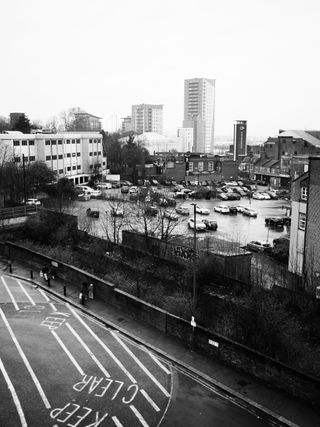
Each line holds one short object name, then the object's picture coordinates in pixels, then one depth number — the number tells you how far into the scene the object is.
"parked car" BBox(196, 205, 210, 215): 51.65
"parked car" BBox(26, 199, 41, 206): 48.97
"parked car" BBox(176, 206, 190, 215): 49.97
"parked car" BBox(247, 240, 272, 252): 35.91
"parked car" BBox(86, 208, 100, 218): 47.34
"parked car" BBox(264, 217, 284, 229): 46.59
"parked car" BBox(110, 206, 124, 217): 39.41
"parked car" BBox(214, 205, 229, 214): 53.31
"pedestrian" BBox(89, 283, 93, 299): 24.50
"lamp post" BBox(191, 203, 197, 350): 19.27
